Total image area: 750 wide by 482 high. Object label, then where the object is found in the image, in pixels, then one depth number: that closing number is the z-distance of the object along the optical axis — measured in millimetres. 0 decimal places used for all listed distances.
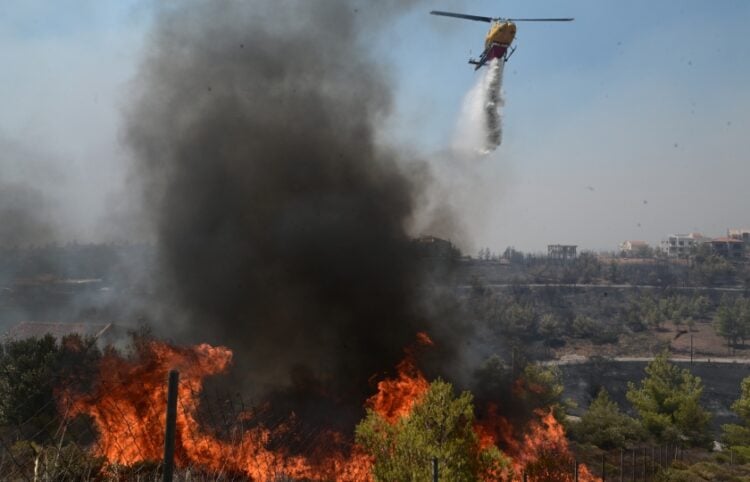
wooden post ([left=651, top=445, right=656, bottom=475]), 26312
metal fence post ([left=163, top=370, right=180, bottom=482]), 5766
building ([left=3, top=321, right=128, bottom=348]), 39094
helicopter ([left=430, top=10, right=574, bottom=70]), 29359
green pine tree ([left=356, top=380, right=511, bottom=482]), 12164
